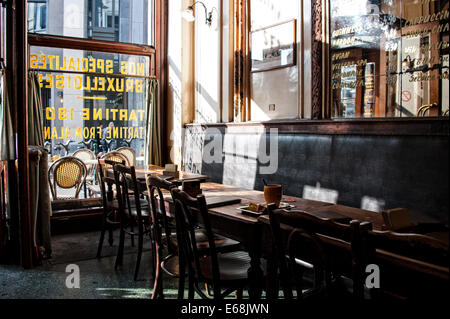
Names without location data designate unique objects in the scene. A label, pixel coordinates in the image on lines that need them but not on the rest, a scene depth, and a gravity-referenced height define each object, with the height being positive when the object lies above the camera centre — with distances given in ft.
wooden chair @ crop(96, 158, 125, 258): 13.70 -2.14
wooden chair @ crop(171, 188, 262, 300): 6.93 -2.30
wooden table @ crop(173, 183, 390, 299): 6.76 -1.48
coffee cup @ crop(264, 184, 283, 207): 7.91 -0.99
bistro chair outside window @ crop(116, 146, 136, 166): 19.06 -0.53
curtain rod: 17.53 +3.02
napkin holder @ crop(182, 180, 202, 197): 8.96 -1.02
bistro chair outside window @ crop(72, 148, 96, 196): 18.19 -0.70
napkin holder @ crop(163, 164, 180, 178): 12.89 -0.92
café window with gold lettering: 17.67 +1.91
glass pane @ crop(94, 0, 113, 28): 18.57 +5.74
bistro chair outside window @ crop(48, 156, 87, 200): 16.44 -1.28
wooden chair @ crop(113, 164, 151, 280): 11.18 -1.96
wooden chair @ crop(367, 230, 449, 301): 3.56 -1.20
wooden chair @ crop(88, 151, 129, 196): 17.75 -0.72
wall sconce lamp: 17.24 +5.32
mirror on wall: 8.69 +2.02
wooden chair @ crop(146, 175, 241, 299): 8.49 -2.24
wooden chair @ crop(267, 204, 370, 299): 4.67 -1.31
